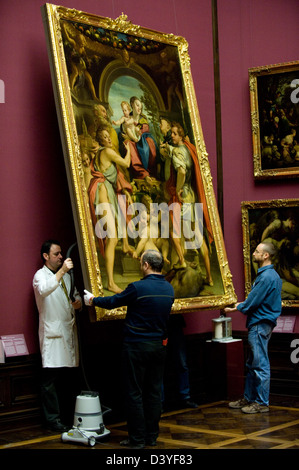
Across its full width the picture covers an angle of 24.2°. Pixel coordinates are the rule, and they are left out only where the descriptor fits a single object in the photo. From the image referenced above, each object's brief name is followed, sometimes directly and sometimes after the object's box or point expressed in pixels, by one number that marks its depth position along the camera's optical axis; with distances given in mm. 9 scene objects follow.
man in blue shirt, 7762
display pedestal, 8820
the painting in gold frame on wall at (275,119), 8797
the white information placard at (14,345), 7016
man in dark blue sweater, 6031
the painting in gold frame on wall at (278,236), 8766
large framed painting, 6938
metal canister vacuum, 6320
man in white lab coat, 6934
